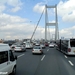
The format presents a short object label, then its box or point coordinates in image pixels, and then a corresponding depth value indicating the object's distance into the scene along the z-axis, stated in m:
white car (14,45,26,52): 18.19
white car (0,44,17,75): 3.80
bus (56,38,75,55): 12.50
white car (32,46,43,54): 14.52
